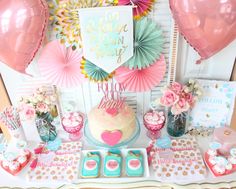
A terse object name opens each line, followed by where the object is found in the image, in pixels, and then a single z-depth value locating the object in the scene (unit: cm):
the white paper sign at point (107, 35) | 98
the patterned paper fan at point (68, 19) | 99
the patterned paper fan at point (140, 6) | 99
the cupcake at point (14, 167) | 112
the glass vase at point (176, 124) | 122
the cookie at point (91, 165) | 110
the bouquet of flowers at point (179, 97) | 112
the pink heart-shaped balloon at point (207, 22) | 85
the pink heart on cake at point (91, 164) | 112
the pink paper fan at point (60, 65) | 111
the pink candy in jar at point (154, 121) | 121
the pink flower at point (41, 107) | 116
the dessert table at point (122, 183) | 107
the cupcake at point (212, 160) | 109
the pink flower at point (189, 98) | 113
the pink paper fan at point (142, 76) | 115
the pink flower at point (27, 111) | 115
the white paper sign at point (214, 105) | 119
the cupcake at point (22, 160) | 114
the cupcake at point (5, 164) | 113
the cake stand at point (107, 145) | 118
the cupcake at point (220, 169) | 107
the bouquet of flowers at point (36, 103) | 115
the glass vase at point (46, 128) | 122
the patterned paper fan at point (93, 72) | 112
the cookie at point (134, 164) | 109
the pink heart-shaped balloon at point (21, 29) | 88
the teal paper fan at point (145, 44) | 105
